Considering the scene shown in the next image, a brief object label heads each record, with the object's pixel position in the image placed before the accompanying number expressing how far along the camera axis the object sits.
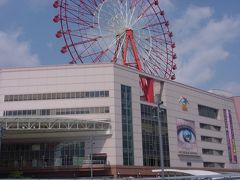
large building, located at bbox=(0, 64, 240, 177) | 58.34
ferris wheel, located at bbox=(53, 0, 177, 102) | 68.12
